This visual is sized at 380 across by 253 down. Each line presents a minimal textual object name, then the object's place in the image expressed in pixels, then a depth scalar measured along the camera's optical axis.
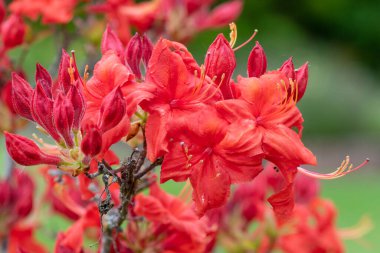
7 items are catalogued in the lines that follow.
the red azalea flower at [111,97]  0.68
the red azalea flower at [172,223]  0.77
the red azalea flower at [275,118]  0.70
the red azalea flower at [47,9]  0.98
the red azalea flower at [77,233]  0.77
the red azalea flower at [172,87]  0.70
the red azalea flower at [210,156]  0.69
